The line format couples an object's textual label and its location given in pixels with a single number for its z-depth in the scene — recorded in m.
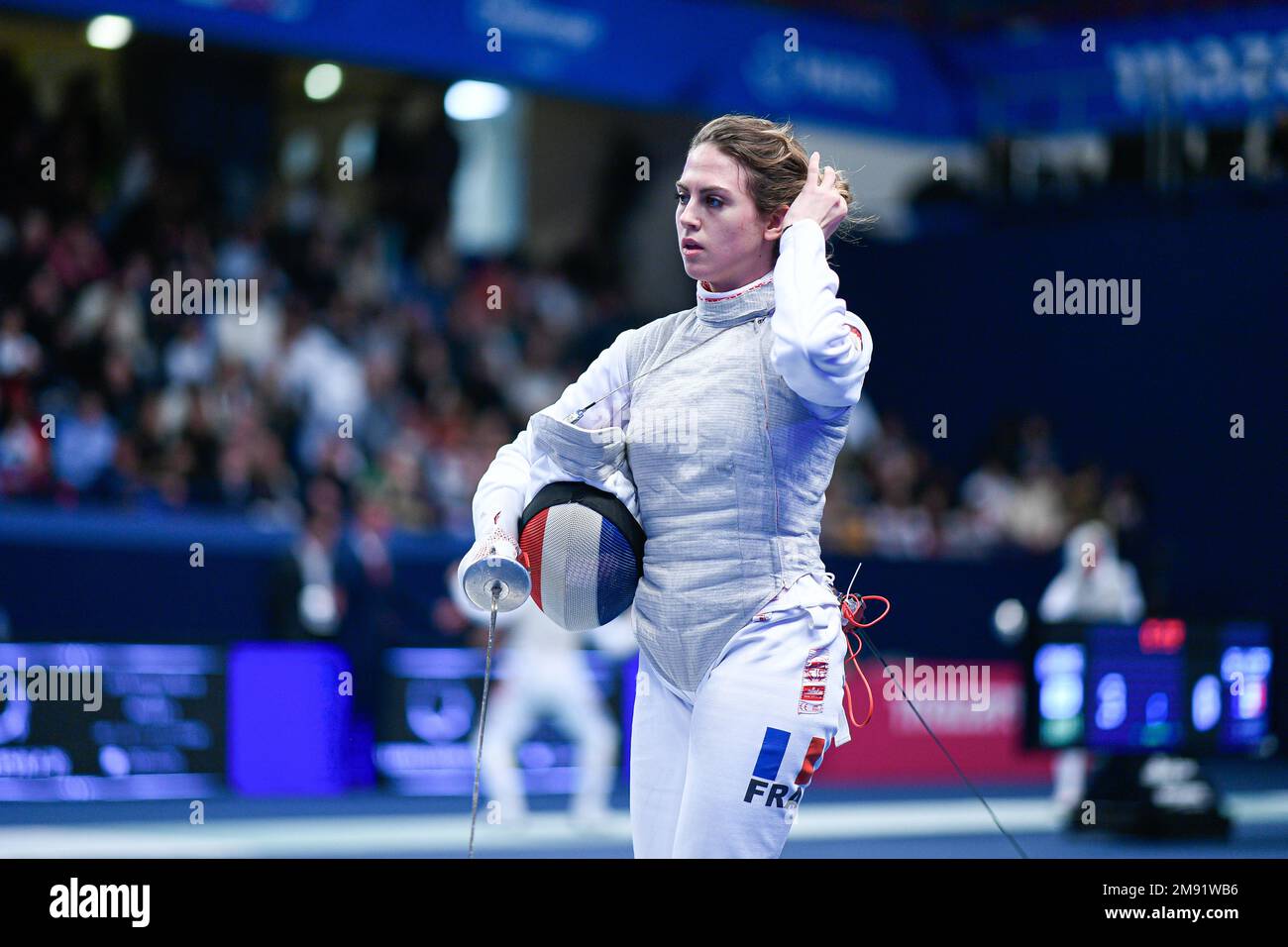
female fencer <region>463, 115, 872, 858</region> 5.76
